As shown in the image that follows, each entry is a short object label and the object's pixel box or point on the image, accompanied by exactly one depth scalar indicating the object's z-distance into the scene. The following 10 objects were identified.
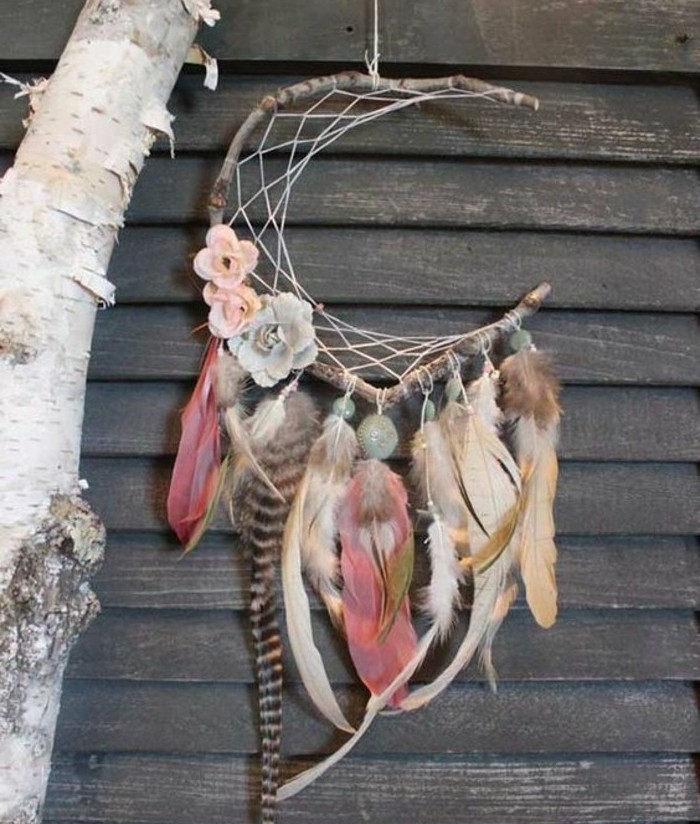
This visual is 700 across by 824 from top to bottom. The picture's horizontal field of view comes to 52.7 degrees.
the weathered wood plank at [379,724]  1.01
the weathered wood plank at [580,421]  1.04
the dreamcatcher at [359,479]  0.97
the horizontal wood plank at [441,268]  1.05
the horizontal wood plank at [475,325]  1.05
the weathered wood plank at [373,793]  1.00
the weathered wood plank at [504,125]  1.07
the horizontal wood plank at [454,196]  1.07
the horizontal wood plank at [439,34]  1.07
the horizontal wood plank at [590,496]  1.03
